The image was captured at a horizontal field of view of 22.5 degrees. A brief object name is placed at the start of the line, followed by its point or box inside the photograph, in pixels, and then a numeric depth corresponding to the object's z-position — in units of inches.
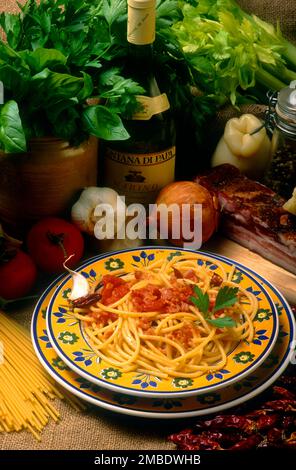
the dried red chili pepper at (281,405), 64.7
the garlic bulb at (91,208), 86.0
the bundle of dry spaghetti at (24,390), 65.9
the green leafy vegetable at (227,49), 97.9
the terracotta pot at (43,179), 82.8
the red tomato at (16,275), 78.3
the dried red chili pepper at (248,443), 61.2
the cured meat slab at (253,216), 86.4
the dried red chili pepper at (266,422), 62.8
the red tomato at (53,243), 82.2
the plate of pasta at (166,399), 63.9
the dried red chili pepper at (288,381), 68.6
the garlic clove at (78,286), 75.5
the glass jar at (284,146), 91.4
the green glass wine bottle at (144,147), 88.1
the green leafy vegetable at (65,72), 76.3
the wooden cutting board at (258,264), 84.4
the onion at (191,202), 88.0
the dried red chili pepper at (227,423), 62.9
